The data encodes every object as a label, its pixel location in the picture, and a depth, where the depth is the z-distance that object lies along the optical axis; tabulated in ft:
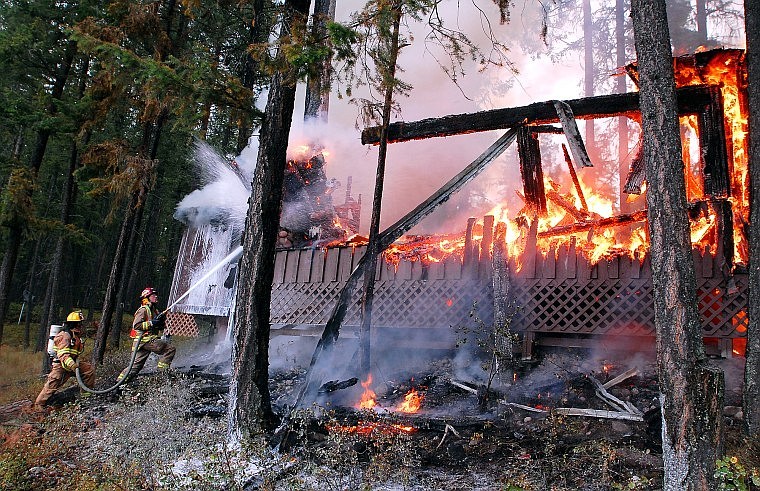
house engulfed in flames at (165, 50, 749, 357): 26.73
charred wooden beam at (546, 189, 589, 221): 35.68
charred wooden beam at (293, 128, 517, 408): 28.76
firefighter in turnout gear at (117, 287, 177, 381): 34.81
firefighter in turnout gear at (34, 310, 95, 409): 31.12
